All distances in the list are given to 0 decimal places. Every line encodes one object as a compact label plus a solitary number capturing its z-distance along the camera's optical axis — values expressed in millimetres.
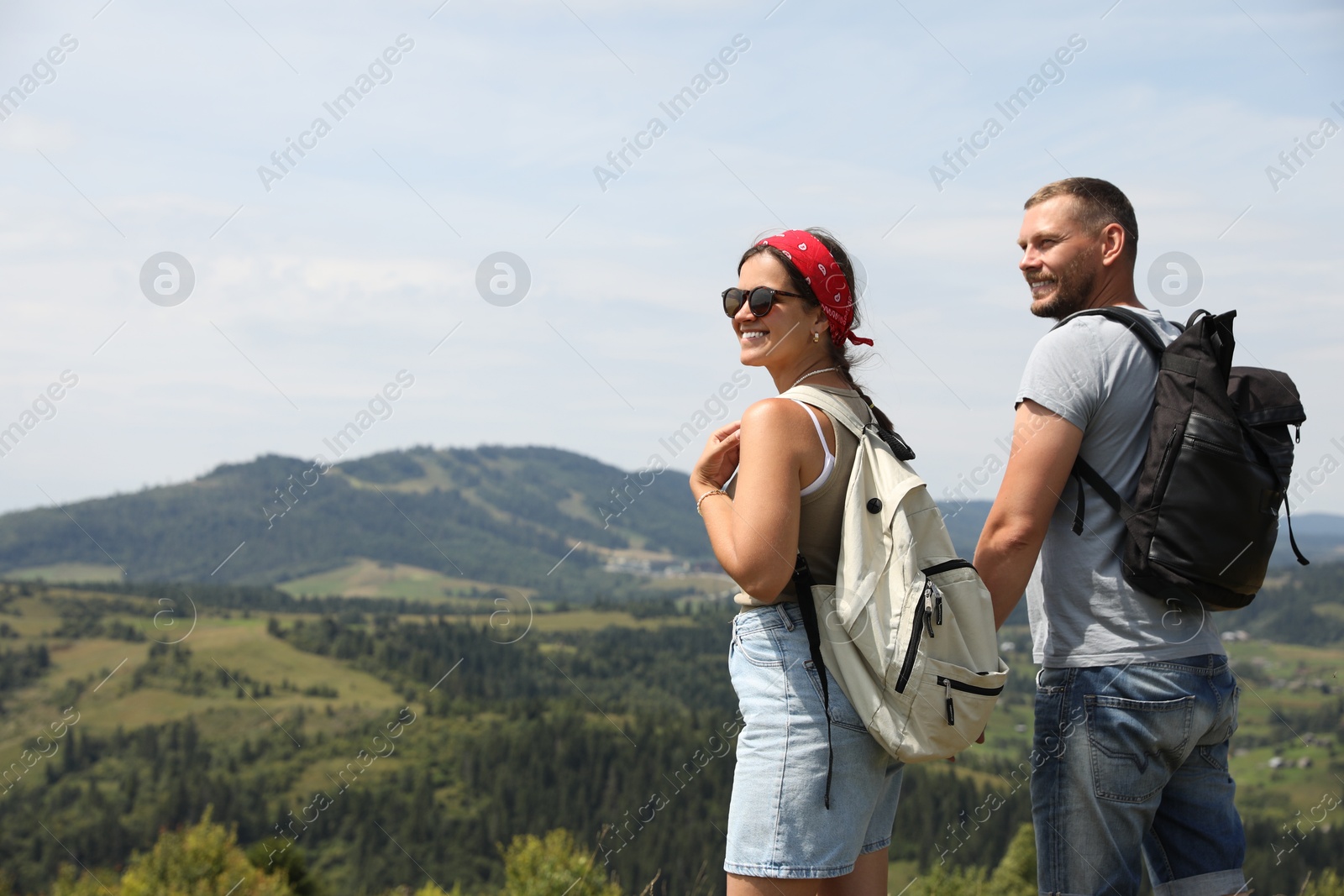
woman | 2373
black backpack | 2535
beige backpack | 2400
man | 2592
